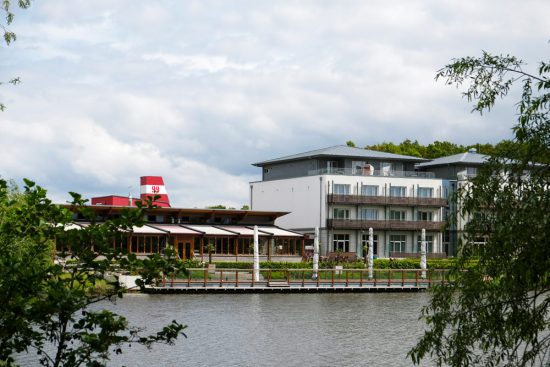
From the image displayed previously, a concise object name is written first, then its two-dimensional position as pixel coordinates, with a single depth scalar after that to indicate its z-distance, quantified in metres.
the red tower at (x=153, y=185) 94.00
